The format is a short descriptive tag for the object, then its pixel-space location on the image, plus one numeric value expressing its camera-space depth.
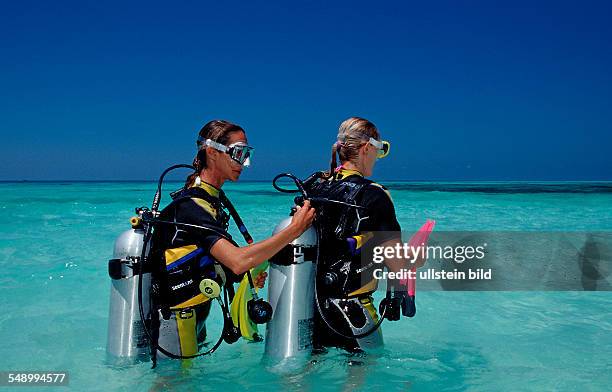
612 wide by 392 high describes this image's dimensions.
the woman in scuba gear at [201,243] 2.43
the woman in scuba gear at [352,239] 2.65
